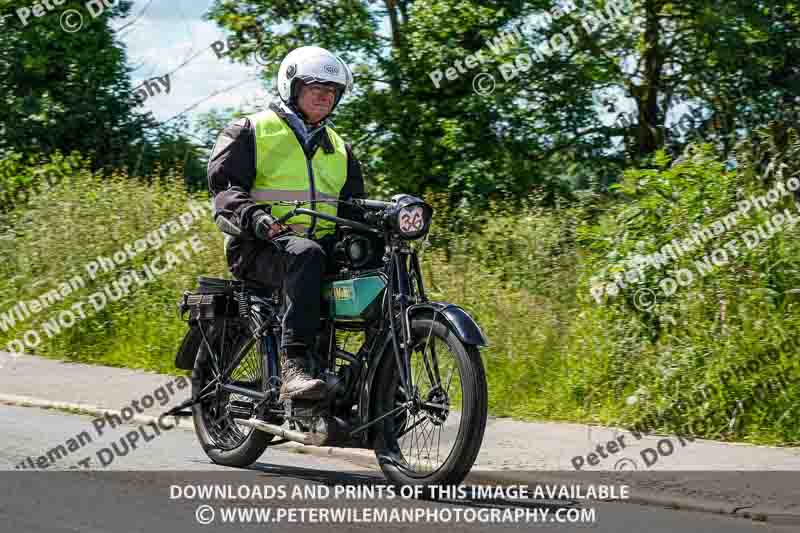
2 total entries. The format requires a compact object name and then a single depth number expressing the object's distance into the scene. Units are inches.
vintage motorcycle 487.5
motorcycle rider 530.0
